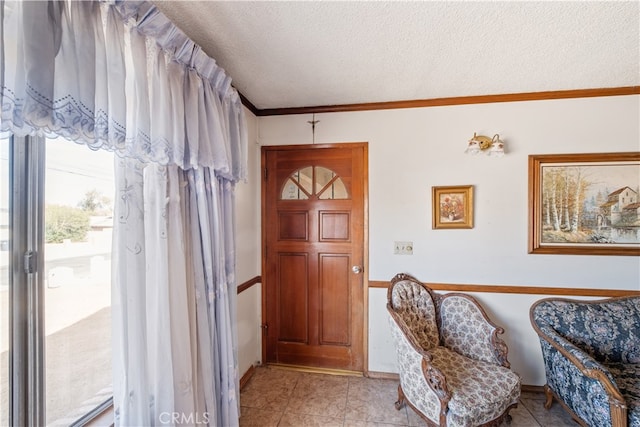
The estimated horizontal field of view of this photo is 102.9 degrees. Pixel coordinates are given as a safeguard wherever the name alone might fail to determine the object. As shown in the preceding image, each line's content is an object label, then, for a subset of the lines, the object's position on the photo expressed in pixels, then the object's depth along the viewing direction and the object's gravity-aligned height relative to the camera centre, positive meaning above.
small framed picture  2.22 +0.07
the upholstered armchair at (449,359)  1.52 -1.03
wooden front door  2.40 -0.38
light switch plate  2.31 -0.30
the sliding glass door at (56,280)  0.90 -0.26
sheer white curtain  0.77 +0.25
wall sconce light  2.08 +0.58
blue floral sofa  1.43 -0.93
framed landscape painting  2.04 +0.09
